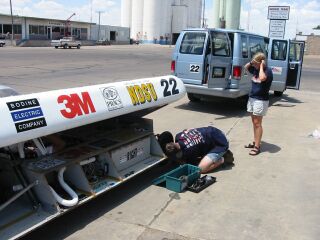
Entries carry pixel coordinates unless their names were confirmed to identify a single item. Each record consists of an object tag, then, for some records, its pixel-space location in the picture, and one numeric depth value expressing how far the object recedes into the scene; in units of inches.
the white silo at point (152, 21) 3796.8
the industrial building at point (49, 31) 2448.1
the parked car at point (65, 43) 2032.5
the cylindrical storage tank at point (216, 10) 2620.6
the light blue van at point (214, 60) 392.2
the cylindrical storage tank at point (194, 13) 4379.9
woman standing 264.4
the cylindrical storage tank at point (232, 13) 2701.8
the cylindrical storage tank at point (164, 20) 3855.8
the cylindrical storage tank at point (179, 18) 4023.1
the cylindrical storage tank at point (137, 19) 3944.4
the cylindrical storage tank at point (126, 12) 4116.6
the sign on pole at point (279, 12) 929.7
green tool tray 197.6
